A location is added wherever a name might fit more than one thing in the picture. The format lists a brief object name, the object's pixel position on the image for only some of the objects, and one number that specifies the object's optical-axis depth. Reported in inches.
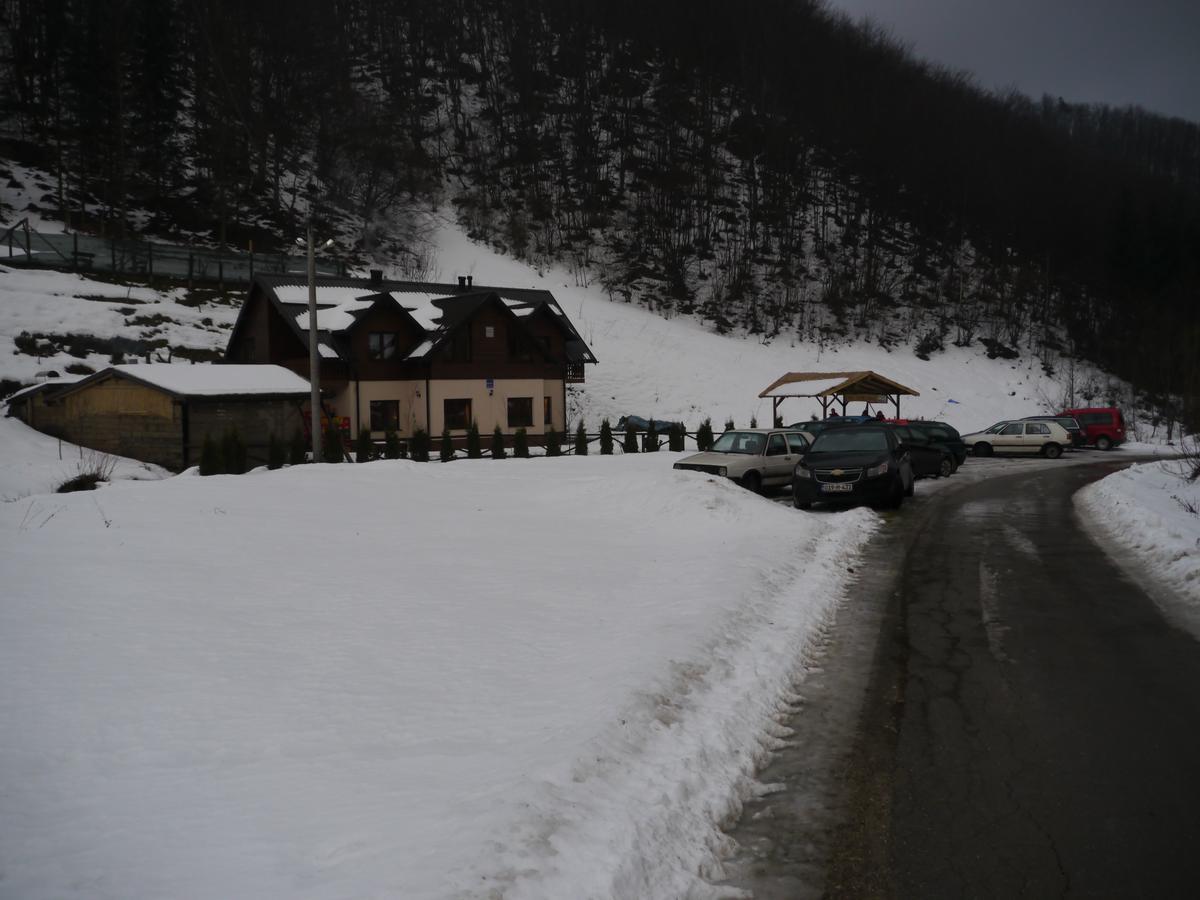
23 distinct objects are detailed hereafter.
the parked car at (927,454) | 971.3
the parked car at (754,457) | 772.0
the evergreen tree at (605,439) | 1342.3
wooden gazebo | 1472.7
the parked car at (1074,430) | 1478.8
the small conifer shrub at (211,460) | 888.3
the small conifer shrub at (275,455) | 970.7
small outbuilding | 1035.9
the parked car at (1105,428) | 1551.4
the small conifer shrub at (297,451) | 994.7
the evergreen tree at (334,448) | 1044.5
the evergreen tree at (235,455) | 914.7
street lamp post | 836.6
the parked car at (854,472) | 665.6
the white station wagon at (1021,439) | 1346.0
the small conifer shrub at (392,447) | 1147.9
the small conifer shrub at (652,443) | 1400.1
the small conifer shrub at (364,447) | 1052.5
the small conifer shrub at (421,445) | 1173.1
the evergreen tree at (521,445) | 1238.9
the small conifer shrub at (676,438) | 1419.8
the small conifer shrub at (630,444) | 1344.7
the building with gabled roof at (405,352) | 1456.7
